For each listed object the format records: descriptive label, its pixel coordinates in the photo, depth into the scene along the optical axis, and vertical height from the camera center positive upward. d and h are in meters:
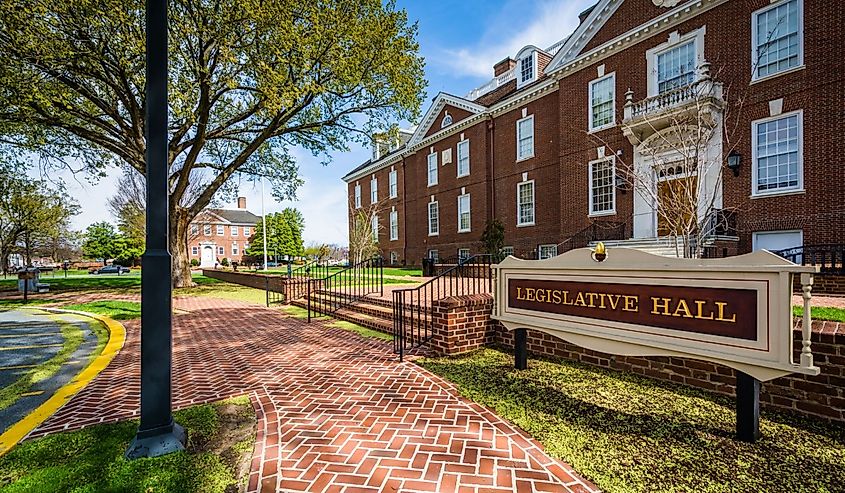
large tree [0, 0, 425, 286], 10.85 +5.79
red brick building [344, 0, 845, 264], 10.62 +4.26
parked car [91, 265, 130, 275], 41.18 -2.26
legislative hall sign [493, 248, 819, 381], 2.65 -0.52
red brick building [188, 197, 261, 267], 56.03 +1.55
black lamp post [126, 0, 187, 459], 2.93 -0.22
